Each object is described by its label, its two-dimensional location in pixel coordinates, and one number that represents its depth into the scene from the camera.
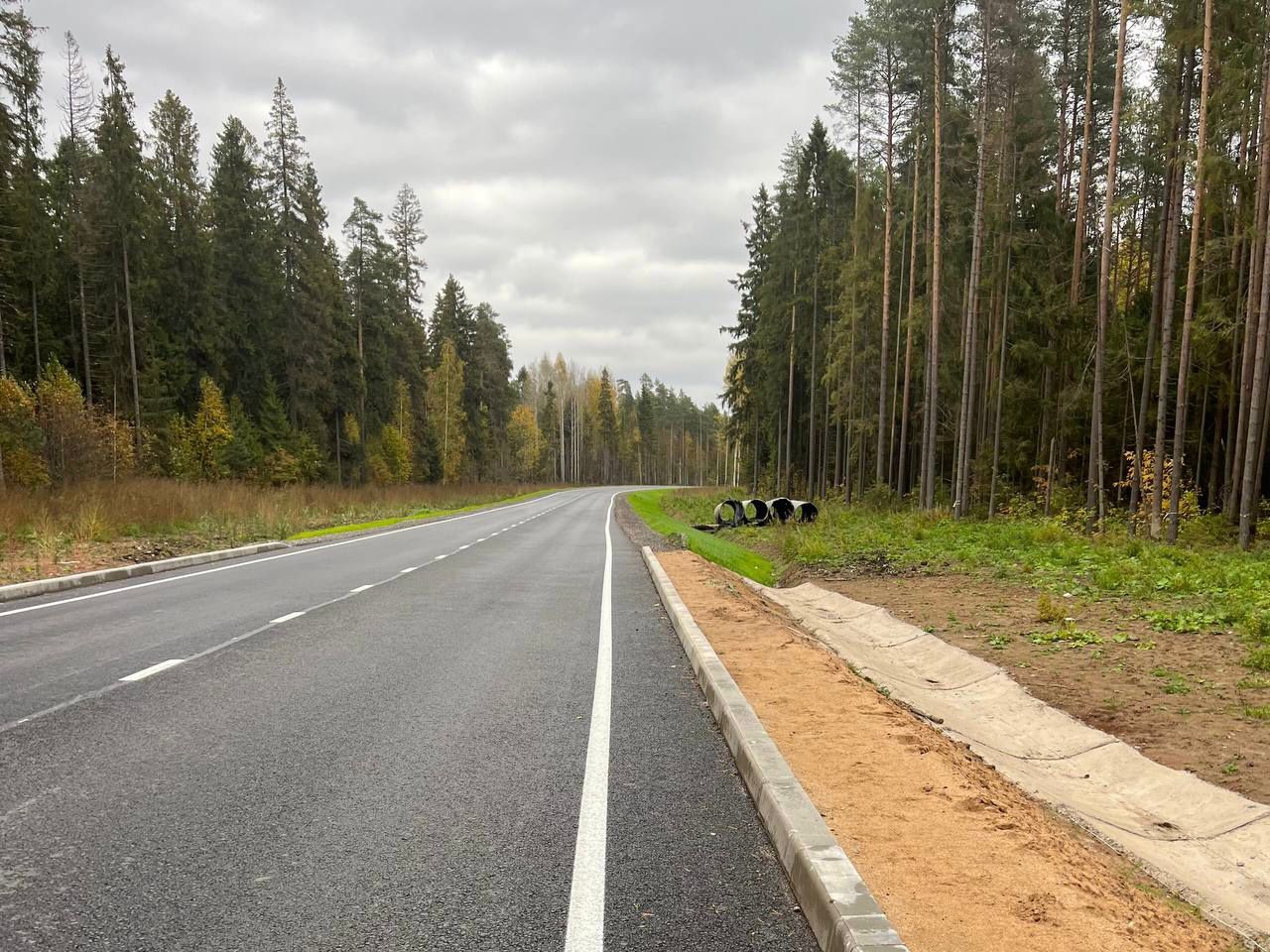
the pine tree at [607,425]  133.38
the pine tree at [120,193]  39.09
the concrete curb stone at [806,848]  2.75
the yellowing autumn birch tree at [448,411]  75.12
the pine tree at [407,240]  65.81
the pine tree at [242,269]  48.12
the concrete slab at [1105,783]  4.65
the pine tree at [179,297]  44.19
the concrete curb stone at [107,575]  11.50
